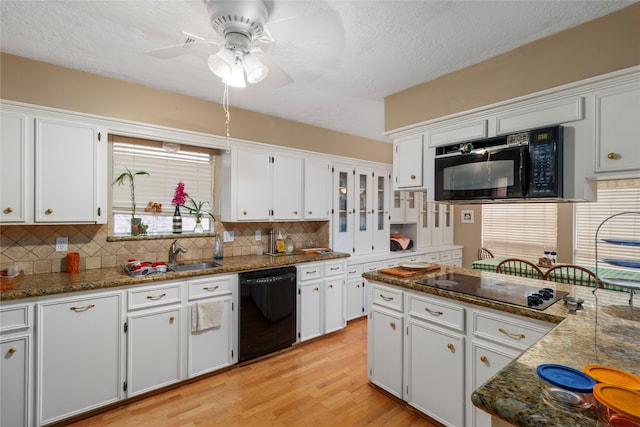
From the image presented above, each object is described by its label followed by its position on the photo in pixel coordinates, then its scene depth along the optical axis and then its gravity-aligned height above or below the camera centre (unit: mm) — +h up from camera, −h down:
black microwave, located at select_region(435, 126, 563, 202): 1893 +332
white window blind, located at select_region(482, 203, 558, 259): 4695 -234
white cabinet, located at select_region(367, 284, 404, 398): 2336 -996
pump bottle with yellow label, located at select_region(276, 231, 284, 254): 3758 -409
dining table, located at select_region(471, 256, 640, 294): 3080 -619
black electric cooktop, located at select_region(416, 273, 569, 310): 1790 -506
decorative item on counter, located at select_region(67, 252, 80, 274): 2482 -423
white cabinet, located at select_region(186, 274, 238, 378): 2641 -1086
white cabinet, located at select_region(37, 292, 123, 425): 2045 -1015
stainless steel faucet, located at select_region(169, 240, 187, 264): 3018 -387
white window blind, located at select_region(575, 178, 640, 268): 3906 -117
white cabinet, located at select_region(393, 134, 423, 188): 2703 +479
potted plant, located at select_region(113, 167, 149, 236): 2910 +77
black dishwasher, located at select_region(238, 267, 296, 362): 2912 -988
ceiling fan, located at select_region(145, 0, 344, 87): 1547 +1019
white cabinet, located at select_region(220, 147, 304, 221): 3246 +312
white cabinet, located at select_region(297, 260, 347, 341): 3361 -988
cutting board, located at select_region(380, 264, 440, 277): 2492 -486
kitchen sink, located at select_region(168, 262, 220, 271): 2881 -530
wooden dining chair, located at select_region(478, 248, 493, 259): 5049 -663
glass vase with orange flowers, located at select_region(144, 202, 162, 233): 3035 +21
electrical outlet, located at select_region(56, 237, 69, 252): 2533 -273
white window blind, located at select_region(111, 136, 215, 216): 2891 +427
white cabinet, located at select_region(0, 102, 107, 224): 2164 +327
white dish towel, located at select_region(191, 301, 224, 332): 2627 -905
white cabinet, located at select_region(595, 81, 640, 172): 1662 +496
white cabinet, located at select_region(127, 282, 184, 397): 2352 -1010
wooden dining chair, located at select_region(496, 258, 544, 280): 3425 -649
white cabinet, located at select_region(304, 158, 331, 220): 3785 +317
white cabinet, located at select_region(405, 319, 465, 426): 1960 -1082
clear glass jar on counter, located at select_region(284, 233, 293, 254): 3797 -412
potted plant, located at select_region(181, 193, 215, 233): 3295 +26
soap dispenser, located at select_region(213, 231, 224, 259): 3301 -392
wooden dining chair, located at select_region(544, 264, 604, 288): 3047 -626
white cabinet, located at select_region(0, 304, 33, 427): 1926 -991
